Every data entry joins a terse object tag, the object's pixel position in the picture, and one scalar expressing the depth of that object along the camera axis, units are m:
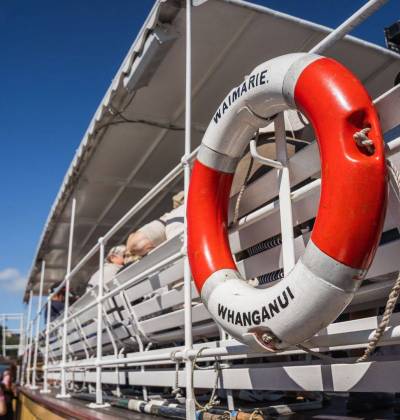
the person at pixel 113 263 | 3.89
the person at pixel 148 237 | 3.38
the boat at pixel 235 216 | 1.24
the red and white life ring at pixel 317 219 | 1.14
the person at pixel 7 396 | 4.82
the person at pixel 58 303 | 6.52
